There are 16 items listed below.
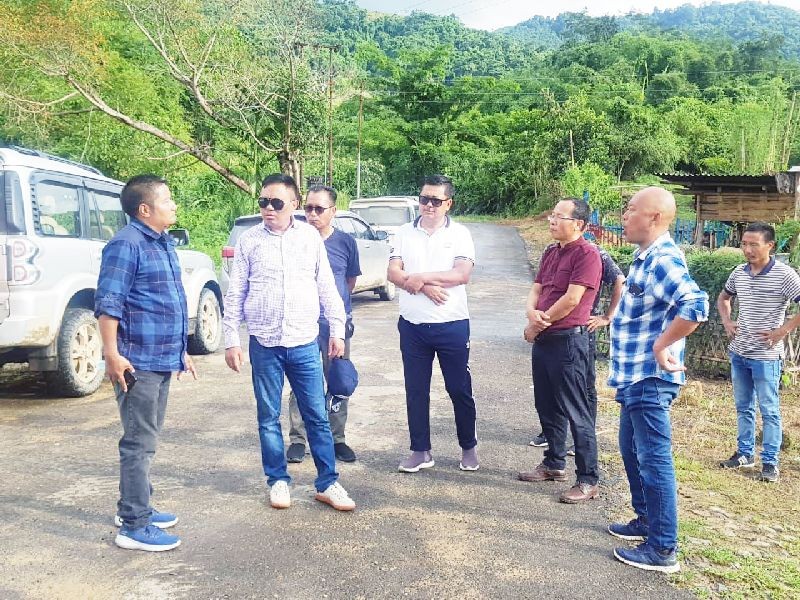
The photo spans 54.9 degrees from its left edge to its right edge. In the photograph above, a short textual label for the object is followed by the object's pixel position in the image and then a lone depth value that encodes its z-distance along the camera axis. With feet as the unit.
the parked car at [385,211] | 56.70
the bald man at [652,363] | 12.21
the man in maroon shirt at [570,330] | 15.21
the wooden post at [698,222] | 61.52
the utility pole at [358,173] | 131.54
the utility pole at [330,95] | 86.81
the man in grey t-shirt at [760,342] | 17.42
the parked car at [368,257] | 41.53
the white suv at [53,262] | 20.15
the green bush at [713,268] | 26.16
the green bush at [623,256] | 30.99
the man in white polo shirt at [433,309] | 16.11
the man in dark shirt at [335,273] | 17.13
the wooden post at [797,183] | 46.41
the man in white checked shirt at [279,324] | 14.33
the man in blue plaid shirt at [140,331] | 12.36
